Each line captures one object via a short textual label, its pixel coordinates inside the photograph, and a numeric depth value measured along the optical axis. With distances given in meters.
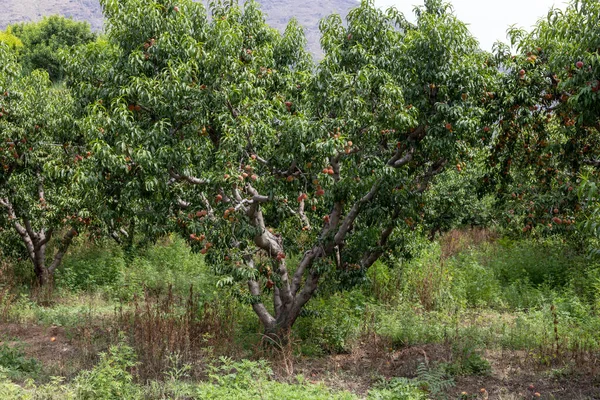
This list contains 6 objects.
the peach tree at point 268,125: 6.05
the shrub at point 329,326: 7.75
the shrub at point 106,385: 5.14
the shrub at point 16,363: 6.53
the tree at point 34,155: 8.80
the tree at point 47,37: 28.61
